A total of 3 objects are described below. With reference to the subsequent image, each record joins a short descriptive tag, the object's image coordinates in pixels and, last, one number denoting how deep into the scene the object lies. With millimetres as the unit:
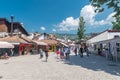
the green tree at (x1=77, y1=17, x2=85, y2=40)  29638
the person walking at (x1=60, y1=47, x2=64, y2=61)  11446
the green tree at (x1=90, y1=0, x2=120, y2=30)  7505
